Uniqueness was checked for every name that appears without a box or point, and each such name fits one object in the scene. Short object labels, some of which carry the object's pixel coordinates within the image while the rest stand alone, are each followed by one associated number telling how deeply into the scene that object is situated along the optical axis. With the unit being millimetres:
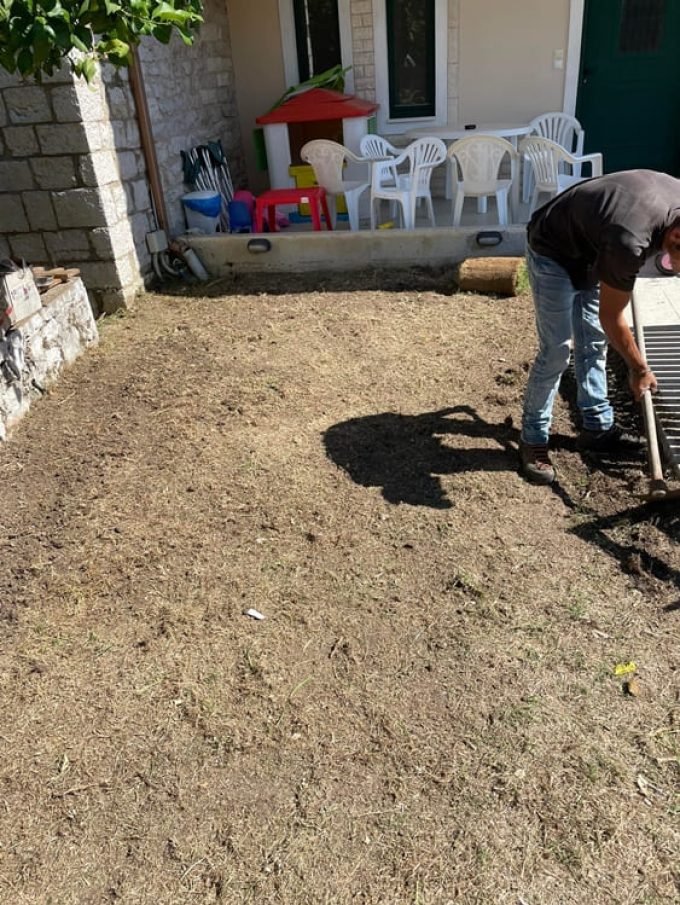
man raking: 2875
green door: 8516
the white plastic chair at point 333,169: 7484
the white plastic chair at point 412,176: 7270
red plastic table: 7719
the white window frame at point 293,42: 8734
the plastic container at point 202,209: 7754
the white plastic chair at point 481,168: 6859
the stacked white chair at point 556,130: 8133
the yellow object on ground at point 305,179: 8492
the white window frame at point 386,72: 8617
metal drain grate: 3787
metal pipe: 6738
